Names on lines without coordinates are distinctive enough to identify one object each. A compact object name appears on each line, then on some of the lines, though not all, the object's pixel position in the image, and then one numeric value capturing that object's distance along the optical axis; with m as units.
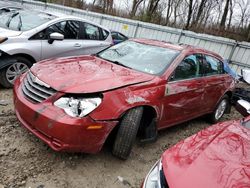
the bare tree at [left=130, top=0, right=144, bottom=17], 17.57
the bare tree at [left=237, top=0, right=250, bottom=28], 13.56
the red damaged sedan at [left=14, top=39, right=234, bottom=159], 2.10
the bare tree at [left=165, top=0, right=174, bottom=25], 16.78
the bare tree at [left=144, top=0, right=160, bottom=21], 15.21
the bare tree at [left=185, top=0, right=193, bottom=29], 15.56
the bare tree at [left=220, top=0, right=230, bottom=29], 13.75
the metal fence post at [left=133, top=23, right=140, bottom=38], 10.31
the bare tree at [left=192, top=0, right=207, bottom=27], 15.46
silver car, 3.59
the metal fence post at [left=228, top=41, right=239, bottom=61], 7.77
